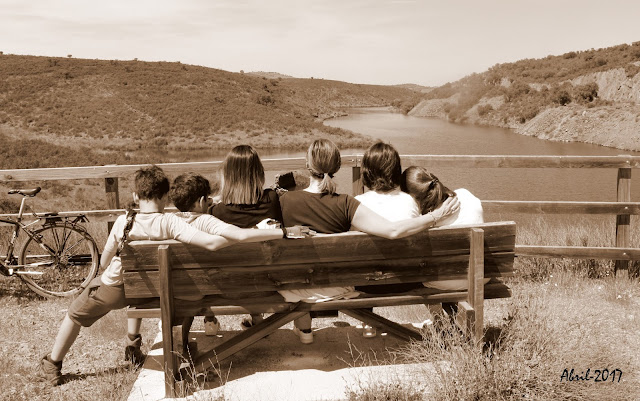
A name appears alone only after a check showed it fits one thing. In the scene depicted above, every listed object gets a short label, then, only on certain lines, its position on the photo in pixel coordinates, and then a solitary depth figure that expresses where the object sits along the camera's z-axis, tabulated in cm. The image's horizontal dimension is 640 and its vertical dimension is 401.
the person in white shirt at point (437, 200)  347
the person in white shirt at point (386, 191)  342
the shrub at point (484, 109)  5635
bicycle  562
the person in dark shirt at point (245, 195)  333
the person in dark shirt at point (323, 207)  333
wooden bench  310
